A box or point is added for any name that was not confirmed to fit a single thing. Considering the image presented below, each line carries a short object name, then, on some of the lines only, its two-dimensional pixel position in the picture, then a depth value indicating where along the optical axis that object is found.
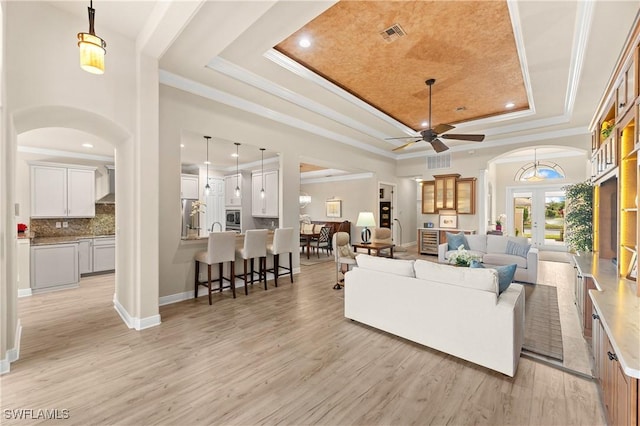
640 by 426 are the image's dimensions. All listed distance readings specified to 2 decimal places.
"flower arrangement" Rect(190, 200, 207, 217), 8.09
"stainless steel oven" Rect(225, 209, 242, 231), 8.21
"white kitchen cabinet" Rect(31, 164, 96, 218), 5.40
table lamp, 6.33
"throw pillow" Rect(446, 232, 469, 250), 6.26
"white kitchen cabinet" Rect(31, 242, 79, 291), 4.67
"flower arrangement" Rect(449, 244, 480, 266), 3.91
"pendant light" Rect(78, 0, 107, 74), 1.98
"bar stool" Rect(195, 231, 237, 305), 4.11
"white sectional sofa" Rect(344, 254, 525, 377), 2.40
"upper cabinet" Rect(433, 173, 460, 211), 8.11
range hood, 6.39
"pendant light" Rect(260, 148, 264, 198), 6.58
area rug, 2.85
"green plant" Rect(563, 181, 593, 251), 4.28
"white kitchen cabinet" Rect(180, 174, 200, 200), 7.92
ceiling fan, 4.15
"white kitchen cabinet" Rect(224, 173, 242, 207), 8.23
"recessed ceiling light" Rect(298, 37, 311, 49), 3.34
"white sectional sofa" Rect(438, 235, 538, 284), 5.27
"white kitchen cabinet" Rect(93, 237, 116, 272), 5.97
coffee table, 5.99
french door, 9.59
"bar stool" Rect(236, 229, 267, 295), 4.59
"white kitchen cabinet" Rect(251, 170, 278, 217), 7.24
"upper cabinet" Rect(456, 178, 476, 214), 7.73
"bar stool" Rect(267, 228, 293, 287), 5.02
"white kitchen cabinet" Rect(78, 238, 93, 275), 5.80
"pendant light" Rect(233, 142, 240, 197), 8.19
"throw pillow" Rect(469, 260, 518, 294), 2.71
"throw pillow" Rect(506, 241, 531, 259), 5.54
